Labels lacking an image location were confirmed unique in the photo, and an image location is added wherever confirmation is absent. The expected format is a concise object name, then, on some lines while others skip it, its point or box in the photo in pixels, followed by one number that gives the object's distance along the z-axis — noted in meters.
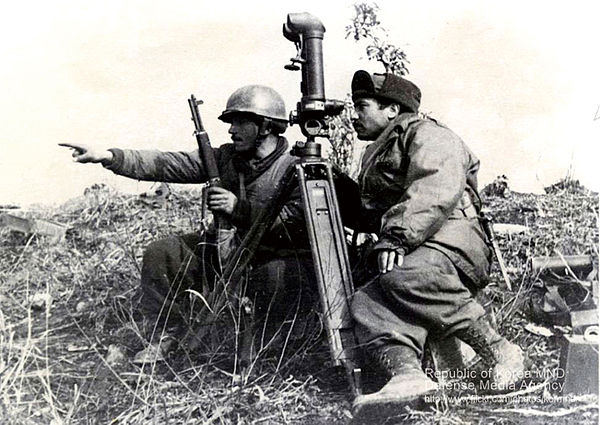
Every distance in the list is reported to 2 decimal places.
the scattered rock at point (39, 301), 4.07
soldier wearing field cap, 3.20
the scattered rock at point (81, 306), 4.27
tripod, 3.32
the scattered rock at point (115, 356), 3.67
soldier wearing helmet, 3.92
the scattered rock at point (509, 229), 4.91
